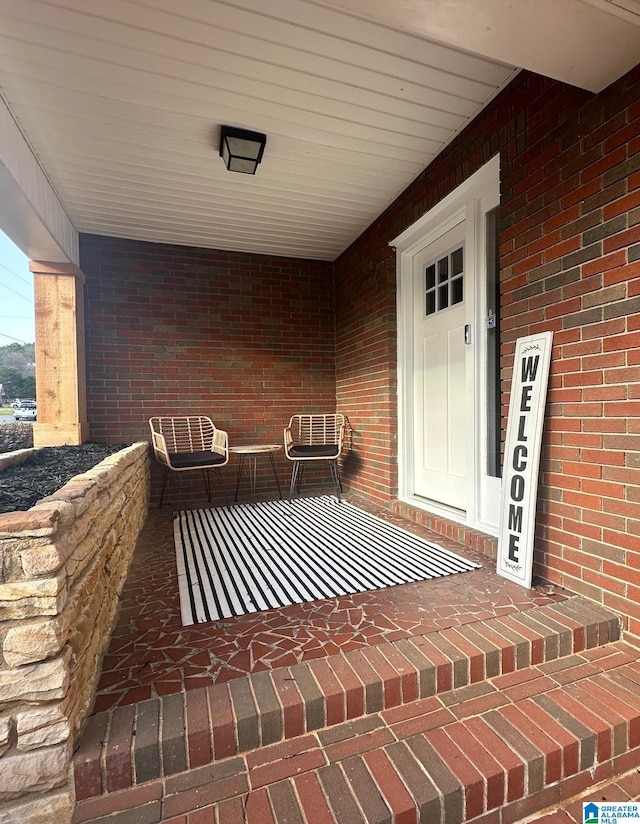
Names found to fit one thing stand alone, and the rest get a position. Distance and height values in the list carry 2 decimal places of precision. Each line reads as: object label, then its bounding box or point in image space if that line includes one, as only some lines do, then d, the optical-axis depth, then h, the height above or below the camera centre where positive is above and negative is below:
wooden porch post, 3.02 +0.42
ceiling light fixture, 2.21 +1.50
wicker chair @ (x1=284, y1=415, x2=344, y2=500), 3.76 -0.27
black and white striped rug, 1.78 -0.85
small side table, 3.54 -0.45
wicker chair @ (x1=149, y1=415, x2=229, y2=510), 3.44 -0.30
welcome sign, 1.77 -0.23
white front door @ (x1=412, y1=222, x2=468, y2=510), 2.61 +0.26
